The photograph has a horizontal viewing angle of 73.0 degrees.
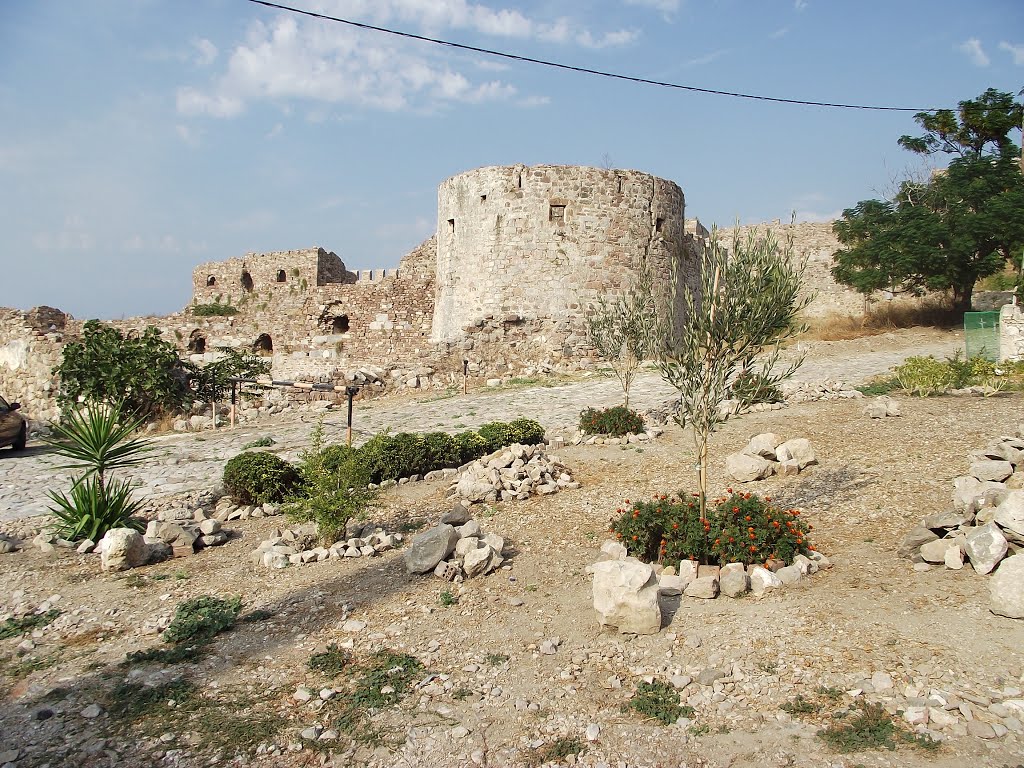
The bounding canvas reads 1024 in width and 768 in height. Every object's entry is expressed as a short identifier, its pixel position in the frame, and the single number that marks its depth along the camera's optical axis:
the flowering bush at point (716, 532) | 6.73
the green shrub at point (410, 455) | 11.17
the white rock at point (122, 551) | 7.96
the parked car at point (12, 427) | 14.76
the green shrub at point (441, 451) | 11.45
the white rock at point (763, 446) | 10.49
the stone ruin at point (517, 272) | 21.58
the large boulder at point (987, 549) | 5.86
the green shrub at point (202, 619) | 6.05
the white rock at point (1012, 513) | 5.81
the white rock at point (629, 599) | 5.72
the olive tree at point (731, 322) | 7.27
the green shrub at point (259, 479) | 10.27
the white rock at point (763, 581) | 6.30
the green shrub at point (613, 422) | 12.94
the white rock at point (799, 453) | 10.23
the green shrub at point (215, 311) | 28.38
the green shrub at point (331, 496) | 8.23
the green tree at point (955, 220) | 22.77
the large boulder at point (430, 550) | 7.38
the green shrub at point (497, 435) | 12.10
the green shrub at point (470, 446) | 11.73
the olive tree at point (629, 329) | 12.99
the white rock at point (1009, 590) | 5.16
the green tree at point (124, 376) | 18.23
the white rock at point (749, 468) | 9.95
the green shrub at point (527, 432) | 12.38
